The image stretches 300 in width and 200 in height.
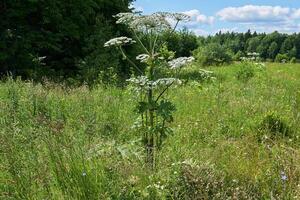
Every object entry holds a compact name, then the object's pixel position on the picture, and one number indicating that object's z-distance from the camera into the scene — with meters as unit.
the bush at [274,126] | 6.37
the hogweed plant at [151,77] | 4.38
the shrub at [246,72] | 14.86
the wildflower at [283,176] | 3.73
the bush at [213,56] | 34.03
